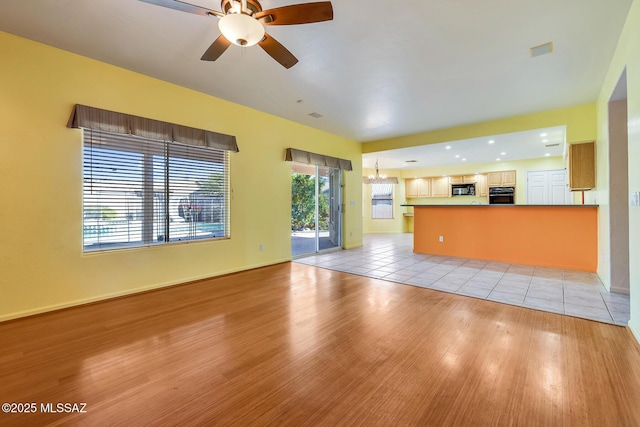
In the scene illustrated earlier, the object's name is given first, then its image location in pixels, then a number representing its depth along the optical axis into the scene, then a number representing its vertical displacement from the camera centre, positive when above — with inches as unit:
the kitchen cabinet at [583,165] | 167.5 +28.0
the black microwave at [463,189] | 372.8 +30.8
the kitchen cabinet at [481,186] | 362.9 +34.1
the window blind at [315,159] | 205.2 +45.3
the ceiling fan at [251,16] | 71.8 +54.3
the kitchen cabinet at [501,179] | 341.7 +41.7
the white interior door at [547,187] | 311.0 +27.7
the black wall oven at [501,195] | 343.0 +20.7
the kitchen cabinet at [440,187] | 393.1 +36.6
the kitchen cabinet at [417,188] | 410.0 +37.7
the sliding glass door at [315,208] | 229.5 +4.4
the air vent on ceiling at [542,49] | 109.3 +66.8
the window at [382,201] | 414.9 +17.4
